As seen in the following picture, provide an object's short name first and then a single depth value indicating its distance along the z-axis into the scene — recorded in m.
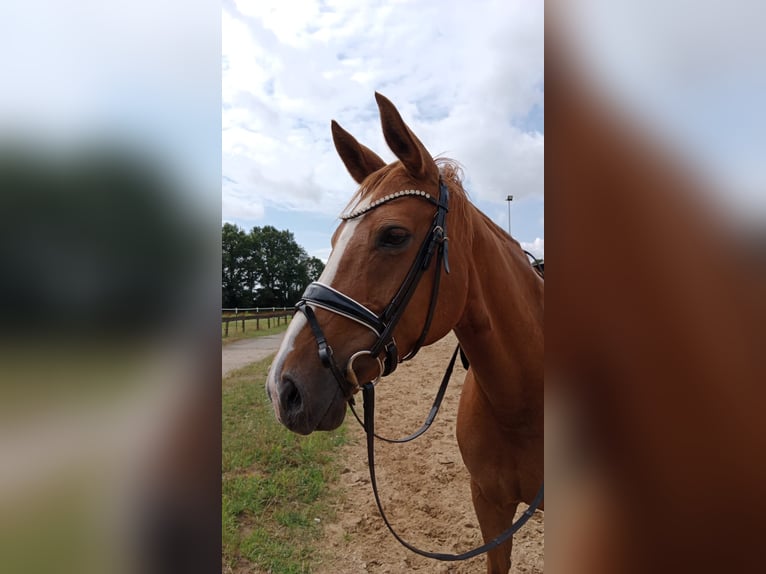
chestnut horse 1.35
